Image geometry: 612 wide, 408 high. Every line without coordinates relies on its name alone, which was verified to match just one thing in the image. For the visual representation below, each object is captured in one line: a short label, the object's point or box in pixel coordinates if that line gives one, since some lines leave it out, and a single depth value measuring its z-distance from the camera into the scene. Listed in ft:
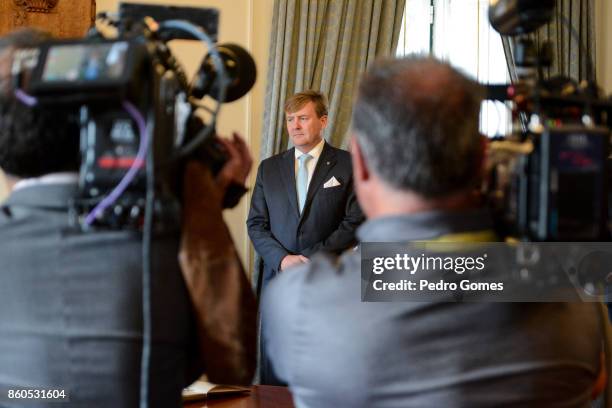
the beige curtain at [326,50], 14.84
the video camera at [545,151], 3.69
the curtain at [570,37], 15.37
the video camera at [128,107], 3.88
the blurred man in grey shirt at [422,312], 3.78
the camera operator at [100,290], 4.41
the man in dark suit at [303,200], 12.50
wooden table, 7.08
